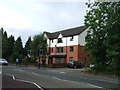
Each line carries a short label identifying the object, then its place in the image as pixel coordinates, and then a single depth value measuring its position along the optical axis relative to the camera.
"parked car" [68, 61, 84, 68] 19.93
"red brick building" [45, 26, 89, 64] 25.33
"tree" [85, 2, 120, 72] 12.12
